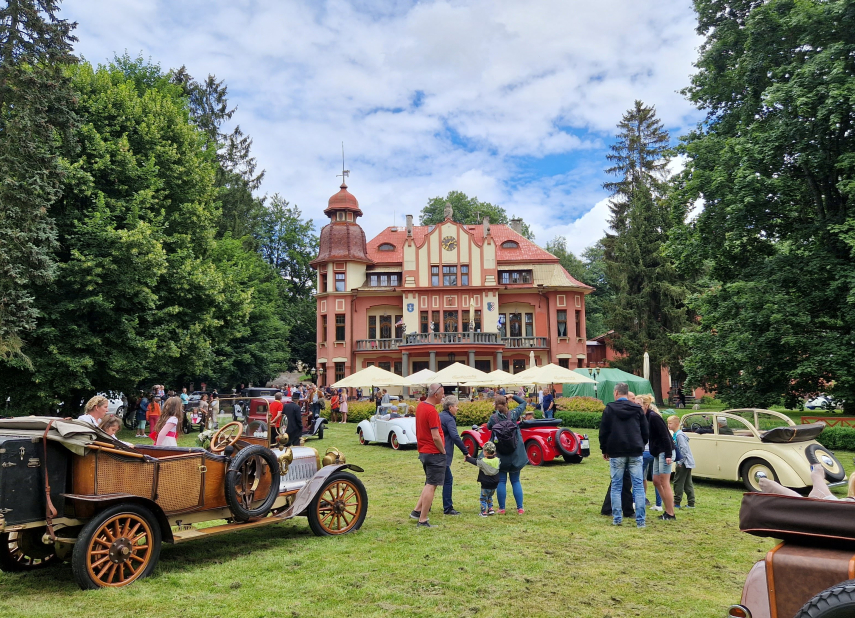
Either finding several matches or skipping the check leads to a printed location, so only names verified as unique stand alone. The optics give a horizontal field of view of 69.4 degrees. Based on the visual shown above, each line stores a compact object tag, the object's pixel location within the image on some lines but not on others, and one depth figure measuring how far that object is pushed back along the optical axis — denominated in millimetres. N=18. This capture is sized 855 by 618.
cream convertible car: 10117
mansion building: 44312
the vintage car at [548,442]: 14016
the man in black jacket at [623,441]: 8102
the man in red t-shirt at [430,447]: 8117
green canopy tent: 30891
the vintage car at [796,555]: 3260
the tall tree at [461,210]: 61031
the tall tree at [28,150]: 16719
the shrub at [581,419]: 22684
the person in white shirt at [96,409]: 7586
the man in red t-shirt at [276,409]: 13538
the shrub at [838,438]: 15938
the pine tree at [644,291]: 38125
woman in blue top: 8766
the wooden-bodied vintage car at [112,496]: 5348
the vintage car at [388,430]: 17688
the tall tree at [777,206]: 17031
